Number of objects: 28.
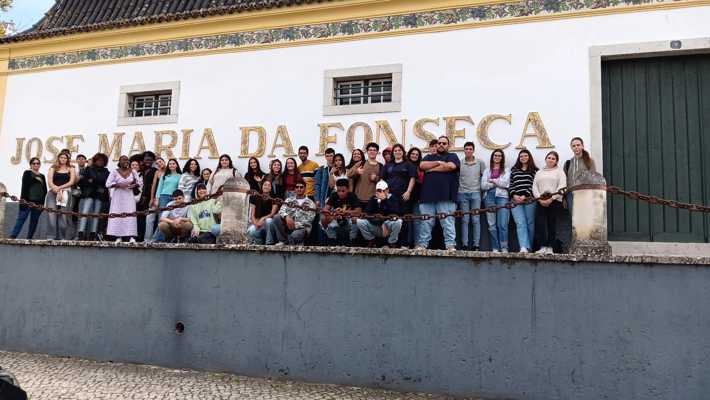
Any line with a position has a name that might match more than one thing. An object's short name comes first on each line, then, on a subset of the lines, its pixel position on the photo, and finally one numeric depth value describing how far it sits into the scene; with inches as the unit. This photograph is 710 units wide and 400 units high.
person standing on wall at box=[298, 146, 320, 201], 344.5
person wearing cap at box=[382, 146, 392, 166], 317.1
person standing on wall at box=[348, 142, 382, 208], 304.0
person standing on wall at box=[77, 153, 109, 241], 337.4
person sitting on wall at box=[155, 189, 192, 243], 316.2
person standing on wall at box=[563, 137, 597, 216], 297.9
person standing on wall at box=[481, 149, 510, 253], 295.2
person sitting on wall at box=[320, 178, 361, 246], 279.0
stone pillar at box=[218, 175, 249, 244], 268.2
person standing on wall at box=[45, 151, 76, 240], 344.8
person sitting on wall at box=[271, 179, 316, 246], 292.4
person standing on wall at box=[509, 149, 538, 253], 282.2
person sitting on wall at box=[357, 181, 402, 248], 271.1
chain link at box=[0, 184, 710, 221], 217.8
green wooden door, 314.8
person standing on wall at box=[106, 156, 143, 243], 339.0
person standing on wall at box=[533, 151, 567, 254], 280.5
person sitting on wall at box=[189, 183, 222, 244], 310.3
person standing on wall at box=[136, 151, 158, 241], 347.6
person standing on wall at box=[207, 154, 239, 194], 353.7
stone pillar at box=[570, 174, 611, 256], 220.5
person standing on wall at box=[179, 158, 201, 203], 357.7
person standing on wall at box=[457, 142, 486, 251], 305.1
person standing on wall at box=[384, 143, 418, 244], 292.7
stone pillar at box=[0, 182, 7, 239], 329.4
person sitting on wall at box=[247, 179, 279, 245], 298.3
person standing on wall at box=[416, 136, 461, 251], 282.5
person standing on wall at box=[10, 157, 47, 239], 352.6
